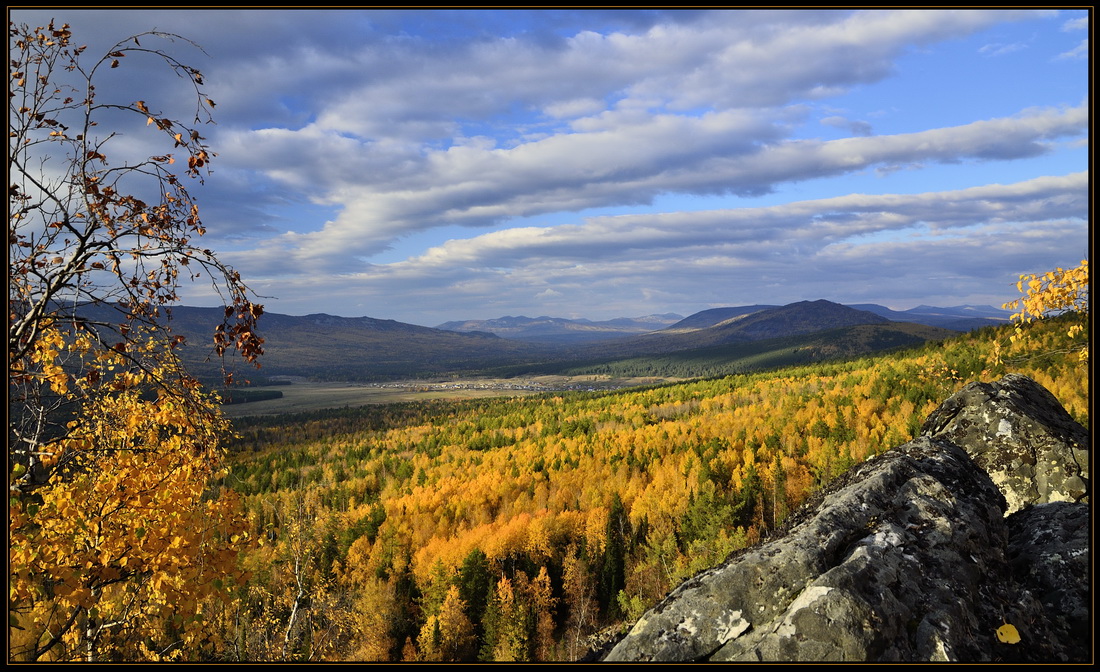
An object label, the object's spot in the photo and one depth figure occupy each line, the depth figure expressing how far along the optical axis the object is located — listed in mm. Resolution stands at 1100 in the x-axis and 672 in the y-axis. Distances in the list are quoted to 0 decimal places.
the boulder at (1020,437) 9430
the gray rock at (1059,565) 6422
